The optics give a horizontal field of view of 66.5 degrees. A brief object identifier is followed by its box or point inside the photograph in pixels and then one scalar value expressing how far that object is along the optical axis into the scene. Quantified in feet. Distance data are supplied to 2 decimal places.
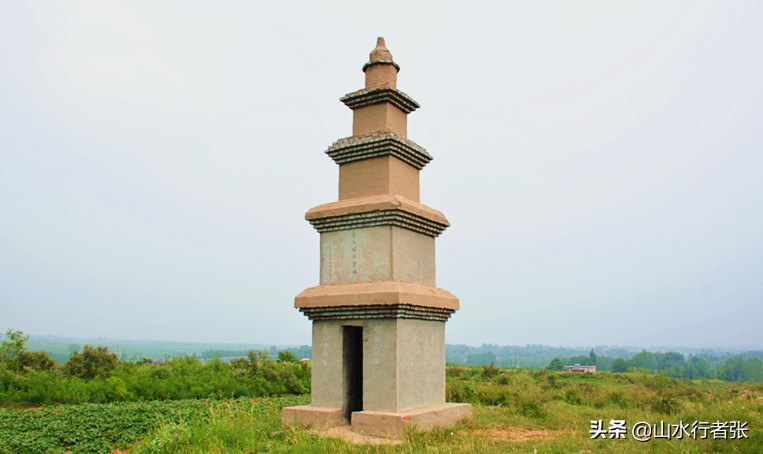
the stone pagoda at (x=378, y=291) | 28.91
